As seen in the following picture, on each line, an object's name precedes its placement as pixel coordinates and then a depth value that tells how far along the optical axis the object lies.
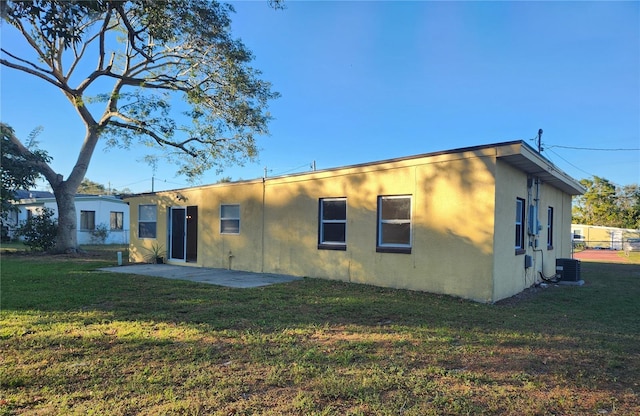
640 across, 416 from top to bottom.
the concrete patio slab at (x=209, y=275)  9.69
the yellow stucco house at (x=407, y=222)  7.85
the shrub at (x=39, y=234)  19.22
